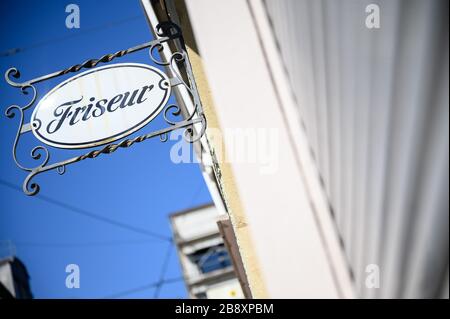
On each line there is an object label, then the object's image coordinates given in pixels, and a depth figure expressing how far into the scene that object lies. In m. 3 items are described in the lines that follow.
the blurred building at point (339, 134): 0.96
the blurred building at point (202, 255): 26.92
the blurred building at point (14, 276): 28.91
